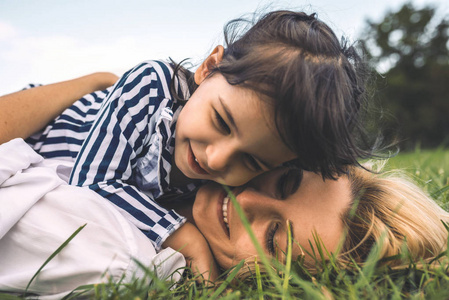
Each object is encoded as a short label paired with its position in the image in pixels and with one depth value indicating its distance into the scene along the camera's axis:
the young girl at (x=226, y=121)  0.38
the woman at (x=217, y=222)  0.32
